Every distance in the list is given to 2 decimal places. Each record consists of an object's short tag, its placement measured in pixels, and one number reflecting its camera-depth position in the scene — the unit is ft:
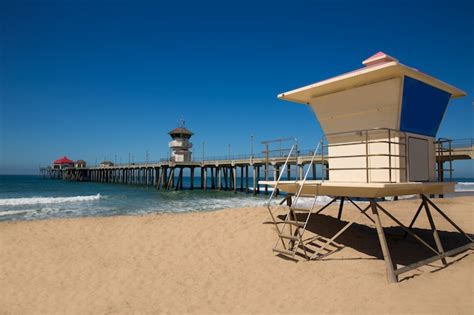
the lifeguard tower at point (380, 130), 20.17
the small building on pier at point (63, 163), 304.30
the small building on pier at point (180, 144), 145.28
